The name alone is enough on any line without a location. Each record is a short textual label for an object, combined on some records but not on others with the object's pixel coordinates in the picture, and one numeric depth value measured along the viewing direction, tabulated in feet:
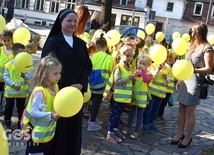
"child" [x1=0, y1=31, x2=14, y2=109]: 15.15
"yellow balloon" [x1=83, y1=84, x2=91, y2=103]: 11.60
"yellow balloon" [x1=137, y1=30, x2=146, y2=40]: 22.19
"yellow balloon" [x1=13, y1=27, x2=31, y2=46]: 15.44
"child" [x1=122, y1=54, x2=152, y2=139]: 15.07
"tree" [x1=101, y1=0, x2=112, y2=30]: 36.09
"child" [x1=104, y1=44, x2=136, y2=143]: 14.34
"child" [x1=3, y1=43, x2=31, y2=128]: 13.89
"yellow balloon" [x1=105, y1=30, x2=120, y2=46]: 17.79
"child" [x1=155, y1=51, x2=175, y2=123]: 17.58
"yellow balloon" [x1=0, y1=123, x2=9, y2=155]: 5.21
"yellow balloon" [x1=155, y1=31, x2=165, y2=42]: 21.52
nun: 9.89
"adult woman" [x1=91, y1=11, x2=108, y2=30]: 25.73
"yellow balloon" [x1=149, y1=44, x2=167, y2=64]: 14.96
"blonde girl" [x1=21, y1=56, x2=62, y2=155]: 9.11
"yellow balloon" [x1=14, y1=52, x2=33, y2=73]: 12.71
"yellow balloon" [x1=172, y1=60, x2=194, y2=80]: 12.89
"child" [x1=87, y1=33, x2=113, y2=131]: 16.06
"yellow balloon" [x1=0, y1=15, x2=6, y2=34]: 14.97
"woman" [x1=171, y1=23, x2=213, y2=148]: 14.06
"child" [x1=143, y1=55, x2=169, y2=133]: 16.49
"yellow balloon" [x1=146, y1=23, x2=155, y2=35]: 25.02
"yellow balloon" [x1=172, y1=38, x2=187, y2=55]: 14.99
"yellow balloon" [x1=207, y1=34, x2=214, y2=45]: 20.94
